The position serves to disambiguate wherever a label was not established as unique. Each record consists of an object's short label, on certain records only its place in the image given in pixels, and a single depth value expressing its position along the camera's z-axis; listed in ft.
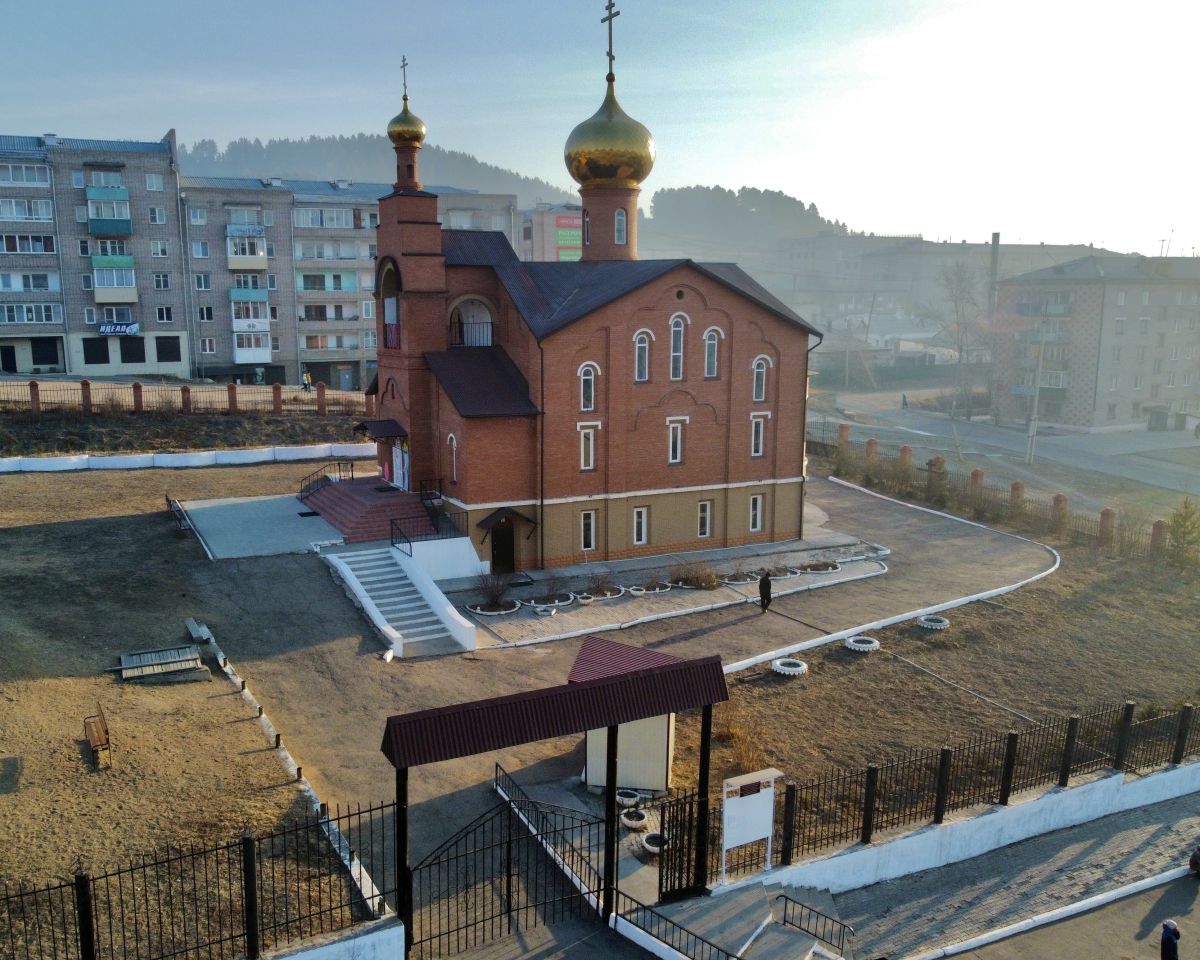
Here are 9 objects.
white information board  37.99
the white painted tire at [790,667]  62.64
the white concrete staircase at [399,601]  65.72
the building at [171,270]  160.97
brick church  80.28
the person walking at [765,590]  73.56
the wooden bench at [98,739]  42.09
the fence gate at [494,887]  34.96
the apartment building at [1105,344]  176.96
